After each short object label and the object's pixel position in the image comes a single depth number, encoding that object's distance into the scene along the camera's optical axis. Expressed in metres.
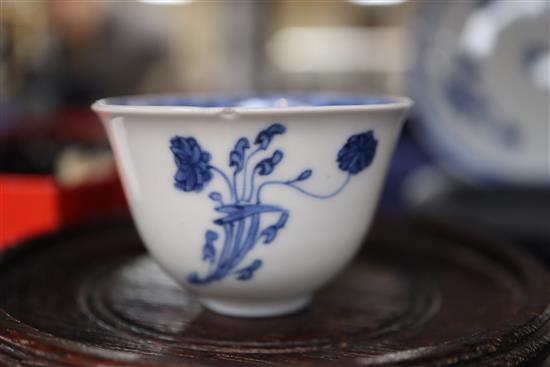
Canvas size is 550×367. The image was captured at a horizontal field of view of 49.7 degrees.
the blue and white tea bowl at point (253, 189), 0.29
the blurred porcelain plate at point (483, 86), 0.69
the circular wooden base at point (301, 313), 0.25
